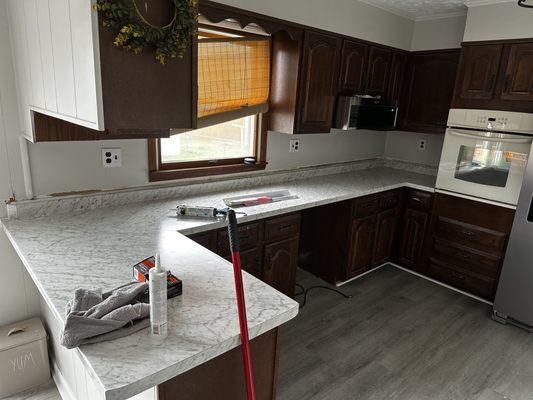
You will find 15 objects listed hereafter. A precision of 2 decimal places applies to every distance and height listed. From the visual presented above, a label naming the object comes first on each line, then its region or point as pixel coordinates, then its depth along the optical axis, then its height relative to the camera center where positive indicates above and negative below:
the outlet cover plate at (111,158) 2.18 -0.37
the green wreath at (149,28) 1.10 +0.21
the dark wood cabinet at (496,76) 2.75 +0.31
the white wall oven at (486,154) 2.75 -0.29
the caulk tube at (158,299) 1.00 -0.54
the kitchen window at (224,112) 2.39 -0.07
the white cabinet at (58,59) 1.14 +0.11
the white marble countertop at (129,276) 0.96 -0.66
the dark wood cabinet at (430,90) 3.41 +0.21
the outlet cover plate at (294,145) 3.22 -0.34
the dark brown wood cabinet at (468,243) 2.98 -1.06
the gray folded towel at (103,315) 0.99 -0.61
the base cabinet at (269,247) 2.20 -0.93
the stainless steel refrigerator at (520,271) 2.64 -1.10
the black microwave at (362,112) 3.00 -0.02
